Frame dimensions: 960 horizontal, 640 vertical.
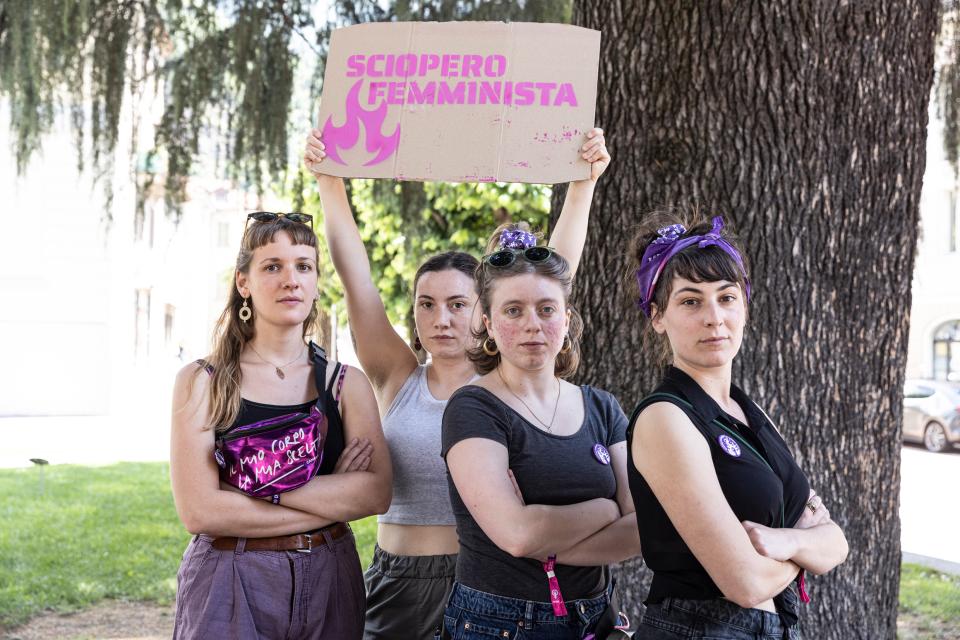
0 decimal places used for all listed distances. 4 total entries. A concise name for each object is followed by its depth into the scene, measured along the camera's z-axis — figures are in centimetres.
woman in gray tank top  238
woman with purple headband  172
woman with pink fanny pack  217
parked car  1377
